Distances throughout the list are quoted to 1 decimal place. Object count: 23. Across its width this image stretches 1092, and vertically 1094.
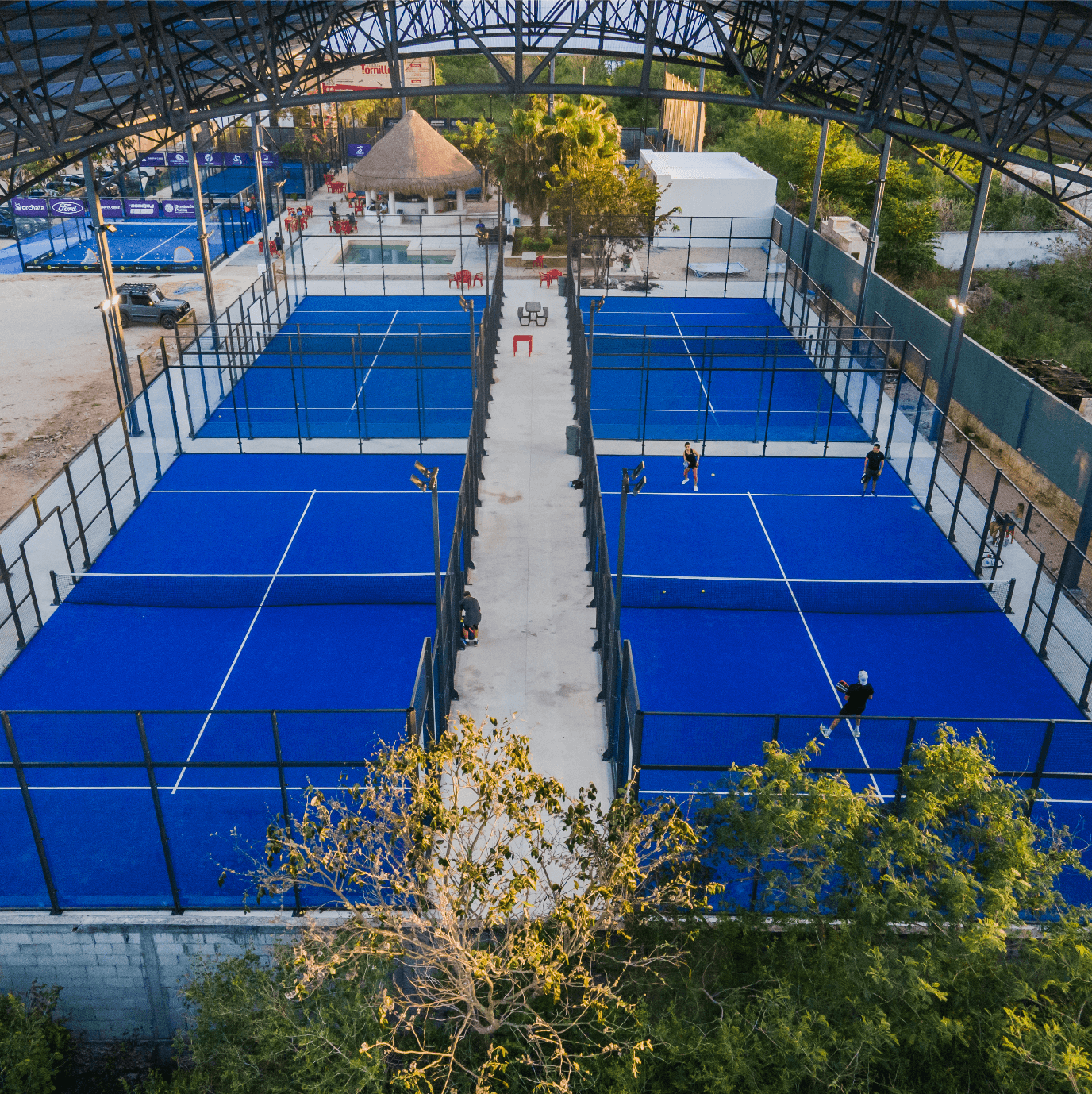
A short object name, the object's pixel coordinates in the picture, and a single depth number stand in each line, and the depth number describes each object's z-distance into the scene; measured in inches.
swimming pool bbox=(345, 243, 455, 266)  2011.6
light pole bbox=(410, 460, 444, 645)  557.9
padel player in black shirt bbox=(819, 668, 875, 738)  594.5
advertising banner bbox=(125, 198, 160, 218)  1879.9
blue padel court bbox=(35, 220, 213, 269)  2021.4
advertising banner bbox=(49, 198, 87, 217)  1776.6
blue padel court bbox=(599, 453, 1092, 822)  617.6
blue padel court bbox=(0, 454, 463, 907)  549.6
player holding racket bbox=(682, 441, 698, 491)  959.0
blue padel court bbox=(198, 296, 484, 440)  1149.7
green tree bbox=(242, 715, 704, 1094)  349.7
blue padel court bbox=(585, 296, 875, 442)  1159.6
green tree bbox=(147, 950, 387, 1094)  378.0
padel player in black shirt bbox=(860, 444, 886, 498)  945.5
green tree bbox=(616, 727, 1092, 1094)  356.5
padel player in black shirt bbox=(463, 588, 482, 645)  711.7
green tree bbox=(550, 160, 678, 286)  1774.1
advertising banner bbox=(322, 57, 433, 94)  3356.3
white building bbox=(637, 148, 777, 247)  2075.5
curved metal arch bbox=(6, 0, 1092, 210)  817.5
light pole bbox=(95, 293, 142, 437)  1025.5
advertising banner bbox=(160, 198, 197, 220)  1734.7
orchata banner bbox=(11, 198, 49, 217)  1667.1
